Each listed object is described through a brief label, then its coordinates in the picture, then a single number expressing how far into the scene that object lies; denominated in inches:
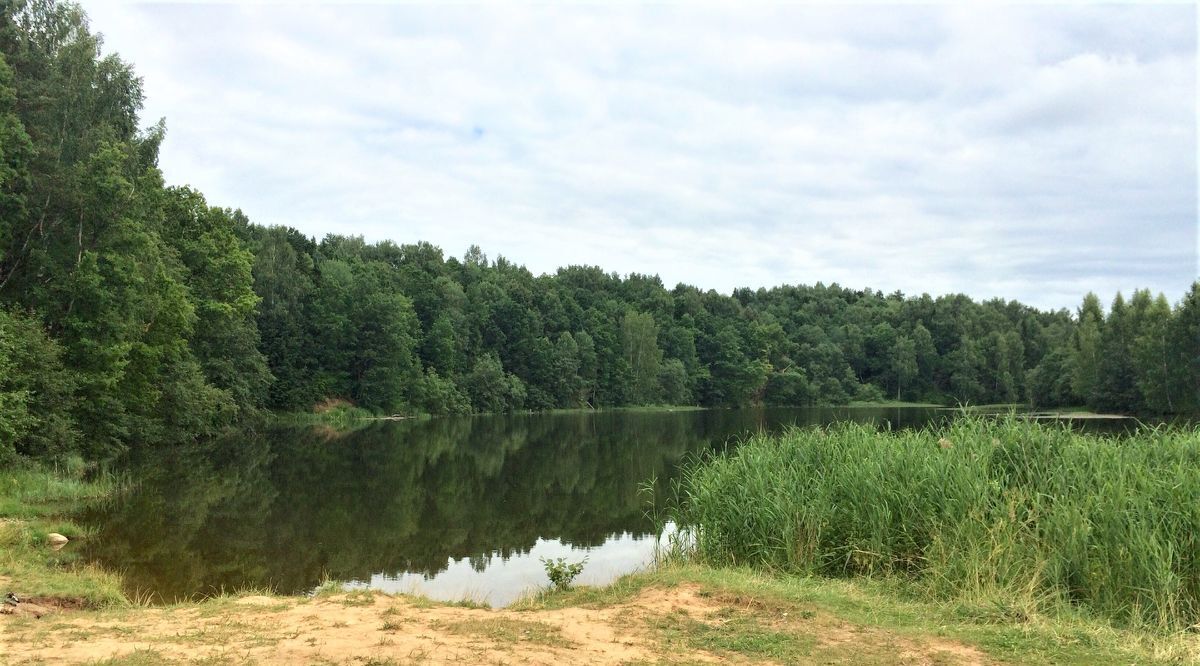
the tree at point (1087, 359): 2925.7
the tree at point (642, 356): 3932.1
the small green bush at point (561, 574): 452.4
